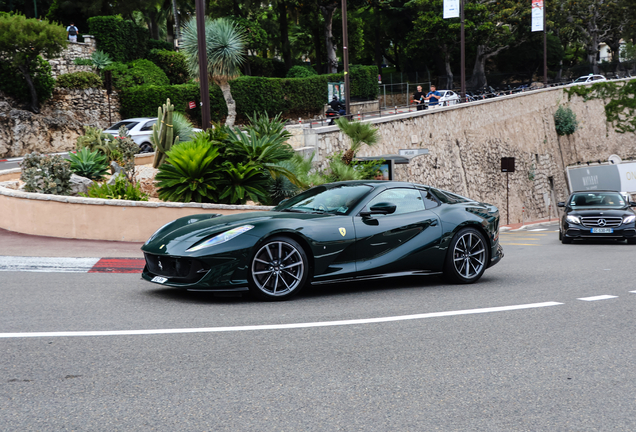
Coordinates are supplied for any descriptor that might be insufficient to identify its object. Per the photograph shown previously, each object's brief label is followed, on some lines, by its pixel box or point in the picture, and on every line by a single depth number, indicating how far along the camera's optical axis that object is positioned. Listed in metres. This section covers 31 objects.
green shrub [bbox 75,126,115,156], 16.78
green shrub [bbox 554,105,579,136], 44.81
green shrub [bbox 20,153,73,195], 13.16
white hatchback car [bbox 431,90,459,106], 43.78
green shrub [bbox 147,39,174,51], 44.97
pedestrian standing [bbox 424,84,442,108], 30.99
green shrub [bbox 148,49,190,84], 43.59
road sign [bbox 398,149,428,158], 21.50
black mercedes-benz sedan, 17.02
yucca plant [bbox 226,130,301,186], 13.02
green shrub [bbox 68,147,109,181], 15.17
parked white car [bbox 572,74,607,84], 52.54
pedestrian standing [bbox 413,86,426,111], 29.78
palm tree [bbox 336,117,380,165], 18.44
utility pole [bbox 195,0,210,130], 14.32
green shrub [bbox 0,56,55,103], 34.50
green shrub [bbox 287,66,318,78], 48.16
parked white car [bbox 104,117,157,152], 25.88
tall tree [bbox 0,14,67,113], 32.88
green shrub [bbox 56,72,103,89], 37.22
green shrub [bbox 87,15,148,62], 40.91
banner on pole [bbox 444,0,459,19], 33.22
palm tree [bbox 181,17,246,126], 29.97
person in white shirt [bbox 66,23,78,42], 39.34
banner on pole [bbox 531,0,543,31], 45.18
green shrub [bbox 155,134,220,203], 12.54
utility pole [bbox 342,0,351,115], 25.38
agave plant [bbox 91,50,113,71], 39.59
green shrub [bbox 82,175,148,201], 12.91
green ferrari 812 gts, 6.70
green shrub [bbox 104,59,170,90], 39.16
